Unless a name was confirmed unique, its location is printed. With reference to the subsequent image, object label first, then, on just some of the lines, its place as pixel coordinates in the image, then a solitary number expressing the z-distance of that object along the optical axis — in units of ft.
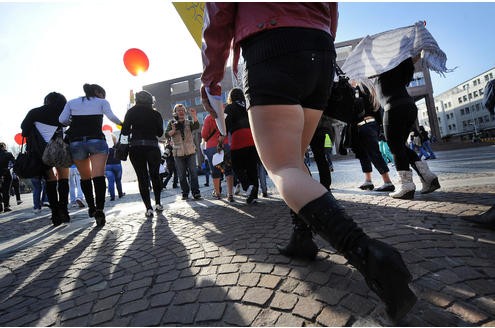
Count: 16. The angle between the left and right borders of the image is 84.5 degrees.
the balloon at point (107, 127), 36.49
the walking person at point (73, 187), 24.25
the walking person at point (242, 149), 13.74
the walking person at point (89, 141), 12.80
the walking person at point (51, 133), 13.84
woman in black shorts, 3.29
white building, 242.78
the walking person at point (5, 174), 26.73
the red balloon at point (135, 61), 21.29
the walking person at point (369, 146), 12.53
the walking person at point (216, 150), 16.40
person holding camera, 17.90
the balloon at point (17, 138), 36.68
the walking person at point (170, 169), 32.04
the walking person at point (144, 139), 13.91
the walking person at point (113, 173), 25.92
